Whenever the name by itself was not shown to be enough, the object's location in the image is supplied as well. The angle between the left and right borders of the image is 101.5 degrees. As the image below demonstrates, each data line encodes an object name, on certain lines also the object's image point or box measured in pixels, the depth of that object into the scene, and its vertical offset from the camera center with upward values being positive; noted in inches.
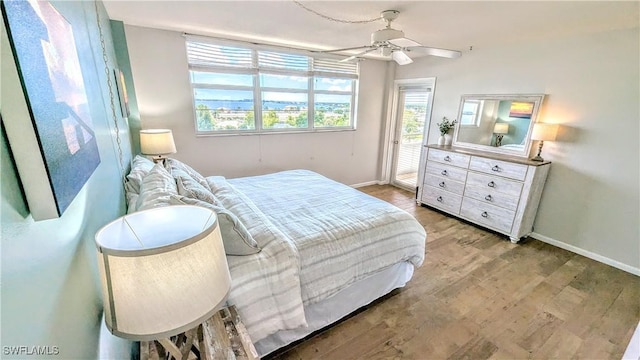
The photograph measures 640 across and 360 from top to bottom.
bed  56.6 -34.4
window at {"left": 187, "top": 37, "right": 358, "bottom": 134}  133.3 +10.2
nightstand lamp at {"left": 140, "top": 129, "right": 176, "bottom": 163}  100.7 -14.5
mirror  124.7 -4.7
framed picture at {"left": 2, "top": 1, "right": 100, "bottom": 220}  18.9 -0.9
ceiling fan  81.0 +20.7
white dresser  118.0 -36.1
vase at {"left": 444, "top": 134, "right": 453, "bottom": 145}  158.7 -15.5
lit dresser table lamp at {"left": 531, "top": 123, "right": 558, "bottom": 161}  113.6 -7.4
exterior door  178.5 -14.1
